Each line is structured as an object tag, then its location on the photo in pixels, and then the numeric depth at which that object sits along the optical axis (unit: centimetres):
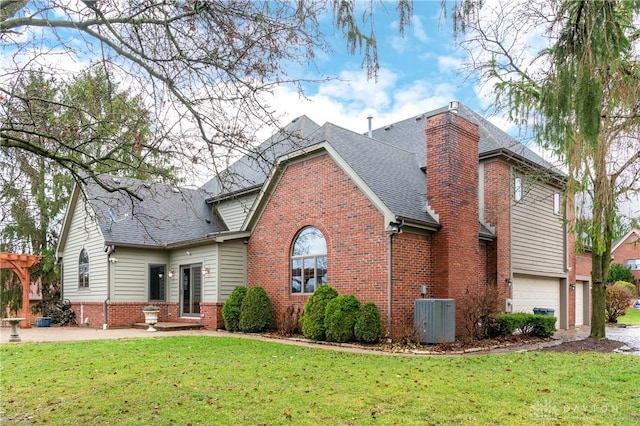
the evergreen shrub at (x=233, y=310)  1522
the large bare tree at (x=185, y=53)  524
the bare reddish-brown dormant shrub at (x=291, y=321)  1414
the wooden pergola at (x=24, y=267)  1731
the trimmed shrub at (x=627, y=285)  3506
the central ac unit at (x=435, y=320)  1195
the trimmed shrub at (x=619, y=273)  4266
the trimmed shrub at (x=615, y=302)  2261
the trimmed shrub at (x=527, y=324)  1391
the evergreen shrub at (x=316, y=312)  1282
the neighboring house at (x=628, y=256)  4925
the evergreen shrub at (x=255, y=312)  1473
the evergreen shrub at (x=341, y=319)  1232
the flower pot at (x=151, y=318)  1628
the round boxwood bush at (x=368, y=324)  1202
